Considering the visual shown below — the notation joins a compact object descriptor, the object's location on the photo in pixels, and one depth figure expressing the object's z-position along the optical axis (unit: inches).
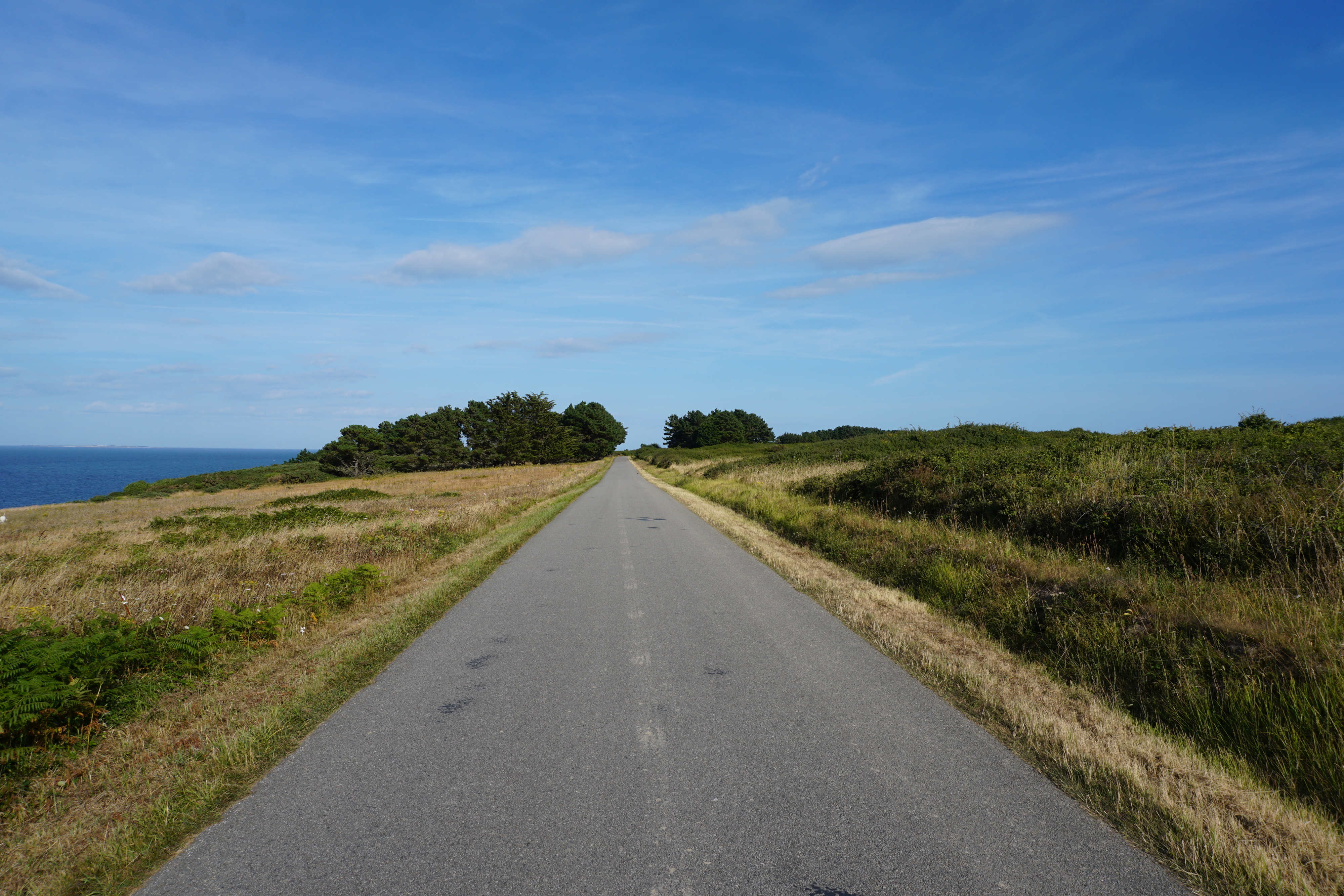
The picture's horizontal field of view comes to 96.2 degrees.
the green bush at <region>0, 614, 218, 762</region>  166.9
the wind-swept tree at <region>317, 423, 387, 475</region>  2780.5
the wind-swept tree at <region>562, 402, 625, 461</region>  4569.4
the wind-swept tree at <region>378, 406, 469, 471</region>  3142.2
